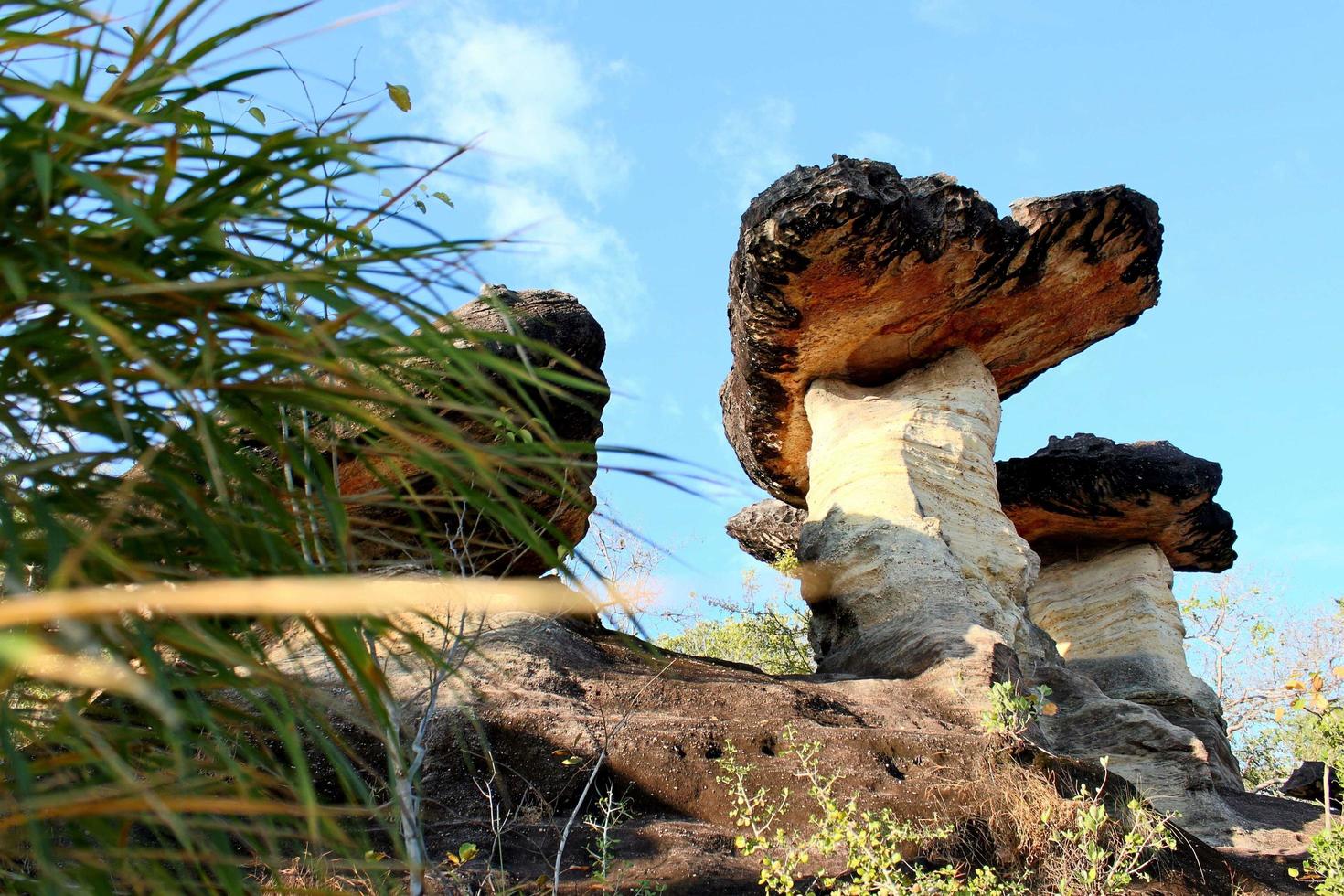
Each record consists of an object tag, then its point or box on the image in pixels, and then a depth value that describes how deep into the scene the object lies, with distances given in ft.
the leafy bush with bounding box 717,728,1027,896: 14.32
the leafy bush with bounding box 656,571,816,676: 39.29
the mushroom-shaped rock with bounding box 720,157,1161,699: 25.44
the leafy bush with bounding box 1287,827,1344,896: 17.51
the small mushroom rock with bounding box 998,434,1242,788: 35.34
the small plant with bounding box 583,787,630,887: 13.65
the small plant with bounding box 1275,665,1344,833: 16.03
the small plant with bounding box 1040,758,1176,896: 15.96
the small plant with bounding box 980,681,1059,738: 18.94
